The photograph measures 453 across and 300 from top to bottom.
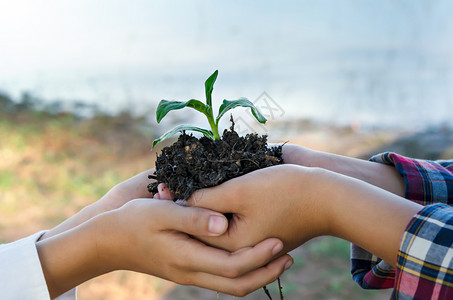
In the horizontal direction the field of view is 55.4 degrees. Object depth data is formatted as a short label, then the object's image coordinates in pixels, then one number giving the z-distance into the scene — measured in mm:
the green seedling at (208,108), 1044
